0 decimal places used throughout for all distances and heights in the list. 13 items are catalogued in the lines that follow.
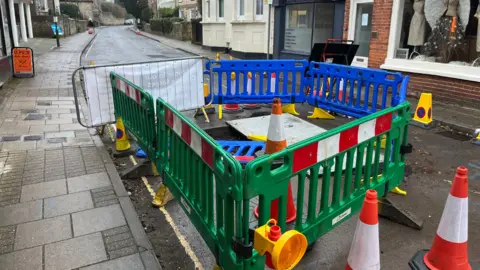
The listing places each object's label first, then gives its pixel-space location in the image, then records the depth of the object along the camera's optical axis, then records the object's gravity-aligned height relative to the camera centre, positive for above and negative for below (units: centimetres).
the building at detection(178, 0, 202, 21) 4555 +401
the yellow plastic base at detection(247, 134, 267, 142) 600 -150
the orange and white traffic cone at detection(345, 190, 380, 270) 235 -121
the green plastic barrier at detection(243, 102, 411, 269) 220 -84
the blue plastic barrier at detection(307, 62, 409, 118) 600 -72
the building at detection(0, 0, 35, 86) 1123 -4
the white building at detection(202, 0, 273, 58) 1802 +80
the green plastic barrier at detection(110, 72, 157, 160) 391 -83
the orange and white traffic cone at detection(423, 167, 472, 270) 266 -131
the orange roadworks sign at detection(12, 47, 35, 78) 1241 -78
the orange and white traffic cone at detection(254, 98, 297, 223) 372 -90
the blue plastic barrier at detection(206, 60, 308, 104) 775 -73
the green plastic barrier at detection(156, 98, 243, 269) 217 -94
